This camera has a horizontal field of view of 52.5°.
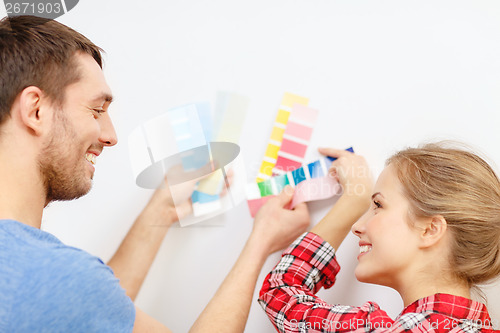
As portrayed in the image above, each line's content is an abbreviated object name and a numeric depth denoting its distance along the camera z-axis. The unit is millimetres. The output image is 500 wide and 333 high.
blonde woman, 1007
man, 894
